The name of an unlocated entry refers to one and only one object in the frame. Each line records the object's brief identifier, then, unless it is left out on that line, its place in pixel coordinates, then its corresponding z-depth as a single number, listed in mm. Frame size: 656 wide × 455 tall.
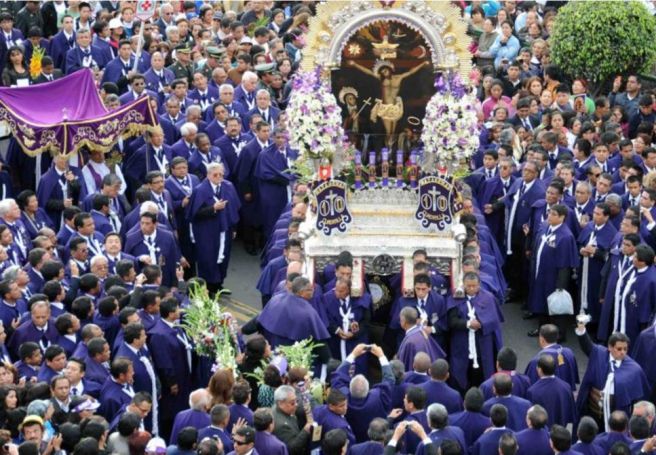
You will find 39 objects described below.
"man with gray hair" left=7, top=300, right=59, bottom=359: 18047
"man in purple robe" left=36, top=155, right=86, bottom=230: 22625
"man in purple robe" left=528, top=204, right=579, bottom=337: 21656
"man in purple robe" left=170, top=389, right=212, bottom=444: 16141
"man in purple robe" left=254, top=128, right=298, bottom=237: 24297
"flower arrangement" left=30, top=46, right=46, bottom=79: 26891
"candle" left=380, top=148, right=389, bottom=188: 21875
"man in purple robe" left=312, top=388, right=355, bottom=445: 16172
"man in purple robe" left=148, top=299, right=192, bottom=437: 18453
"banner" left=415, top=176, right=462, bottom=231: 21172
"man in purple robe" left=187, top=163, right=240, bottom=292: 22984
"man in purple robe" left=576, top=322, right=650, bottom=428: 17703
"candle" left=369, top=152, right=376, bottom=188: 21828
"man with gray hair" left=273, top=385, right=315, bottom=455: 16062
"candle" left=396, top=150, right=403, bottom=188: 21938
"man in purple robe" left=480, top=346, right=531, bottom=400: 17359
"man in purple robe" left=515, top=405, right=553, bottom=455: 15891
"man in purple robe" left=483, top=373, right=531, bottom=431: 16625
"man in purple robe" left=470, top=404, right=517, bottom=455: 15961
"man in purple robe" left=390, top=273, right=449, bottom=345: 19688
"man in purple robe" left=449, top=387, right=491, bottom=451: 16359
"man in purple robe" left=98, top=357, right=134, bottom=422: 16891
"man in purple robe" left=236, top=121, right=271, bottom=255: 24578
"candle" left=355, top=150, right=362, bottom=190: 21781
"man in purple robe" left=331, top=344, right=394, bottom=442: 16688
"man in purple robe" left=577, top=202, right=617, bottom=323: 21594
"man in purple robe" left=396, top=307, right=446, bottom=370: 18406
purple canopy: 22703
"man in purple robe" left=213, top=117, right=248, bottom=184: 24734
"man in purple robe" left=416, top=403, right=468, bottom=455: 15789
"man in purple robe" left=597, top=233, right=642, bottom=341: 20438
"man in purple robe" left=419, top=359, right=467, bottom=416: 16922
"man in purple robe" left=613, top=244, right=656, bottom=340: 20156
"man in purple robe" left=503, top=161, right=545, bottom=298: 22812
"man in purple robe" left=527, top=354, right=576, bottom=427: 17375
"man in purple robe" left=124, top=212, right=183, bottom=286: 21188
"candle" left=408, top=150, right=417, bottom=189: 21844
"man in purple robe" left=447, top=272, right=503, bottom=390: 19688
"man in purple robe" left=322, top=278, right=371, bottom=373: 19688
